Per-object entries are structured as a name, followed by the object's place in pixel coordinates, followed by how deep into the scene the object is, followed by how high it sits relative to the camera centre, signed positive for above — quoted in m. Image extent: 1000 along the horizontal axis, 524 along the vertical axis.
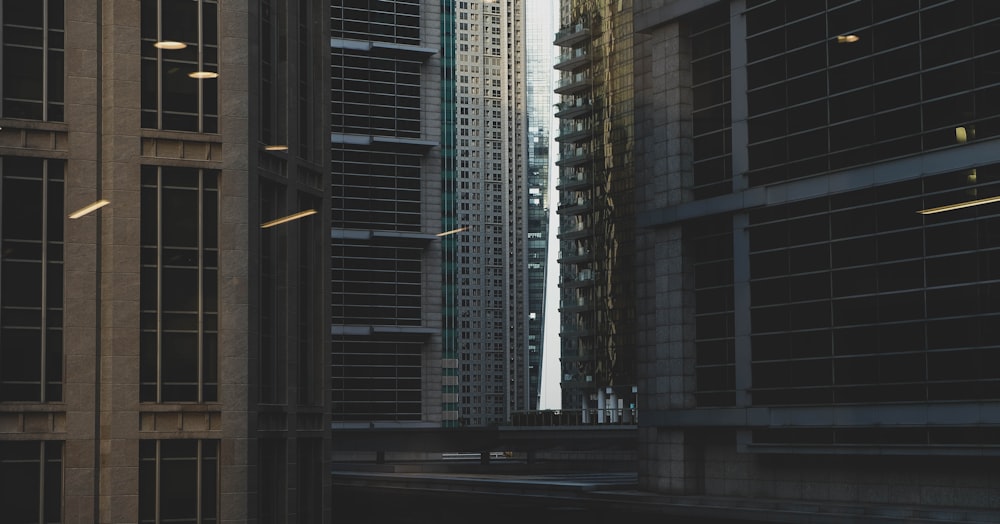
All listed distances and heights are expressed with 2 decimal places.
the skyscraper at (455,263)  148.50 +9.25
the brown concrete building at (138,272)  36.94 +2.16
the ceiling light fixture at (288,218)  42.00 +4.08
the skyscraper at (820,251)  51.81 +3.92
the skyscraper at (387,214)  136.38 +13.71
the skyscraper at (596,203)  174.62 +18.67
